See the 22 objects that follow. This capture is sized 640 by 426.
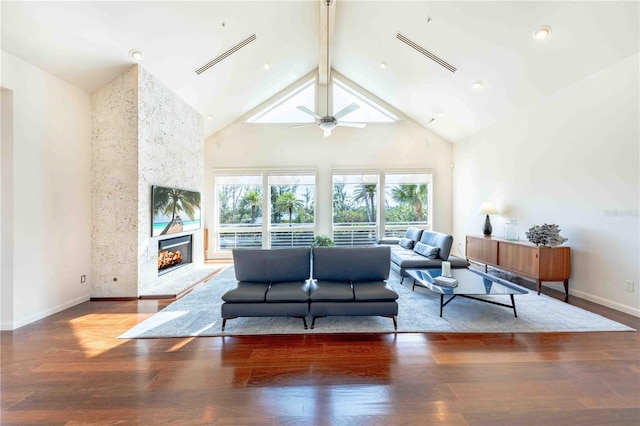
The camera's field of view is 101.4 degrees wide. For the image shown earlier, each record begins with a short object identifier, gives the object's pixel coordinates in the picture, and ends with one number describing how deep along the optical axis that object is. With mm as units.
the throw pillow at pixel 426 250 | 4691
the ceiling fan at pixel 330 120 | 4711
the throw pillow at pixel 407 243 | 5730
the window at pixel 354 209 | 7414
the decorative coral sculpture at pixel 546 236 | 3916
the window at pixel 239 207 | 7336
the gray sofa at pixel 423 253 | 4520
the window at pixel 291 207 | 7363
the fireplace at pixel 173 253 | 4633
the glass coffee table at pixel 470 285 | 3104
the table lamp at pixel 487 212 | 5477
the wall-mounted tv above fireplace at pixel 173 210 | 4285
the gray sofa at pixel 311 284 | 2924
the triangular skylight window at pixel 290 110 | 7238
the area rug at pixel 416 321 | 2891
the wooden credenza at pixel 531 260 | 3936
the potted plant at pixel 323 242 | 5094
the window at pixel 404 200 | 7420
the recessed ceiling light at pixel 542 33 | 3386
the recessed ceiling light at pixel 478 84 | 4741
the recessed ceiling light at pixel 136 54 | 3658
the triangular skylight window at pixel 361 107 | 7223
